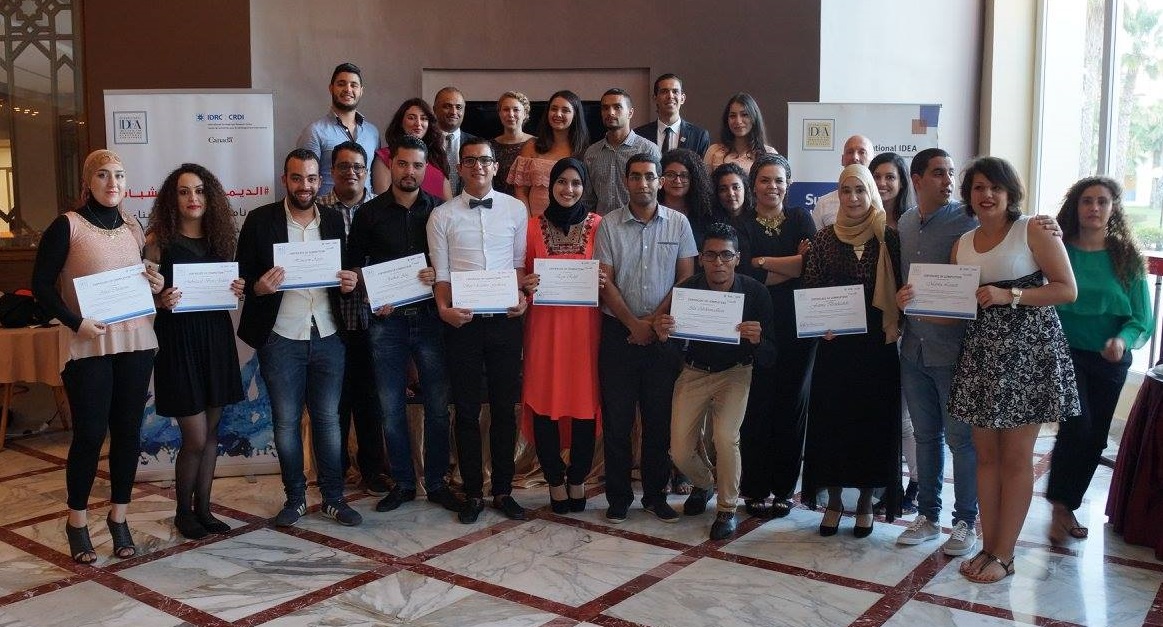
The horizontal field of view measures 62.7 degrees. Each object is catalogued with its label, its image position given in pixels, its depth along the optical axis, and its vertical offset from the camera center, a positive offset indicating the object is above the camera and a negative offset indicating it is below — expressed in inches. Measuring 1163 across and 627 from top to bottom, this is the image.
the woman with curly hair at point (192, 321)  150.5 -13.1
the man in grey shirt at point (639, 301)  160.1 -10.2
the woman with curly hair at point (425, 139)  191.9 +20.6
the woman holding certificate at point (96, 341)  140.3 -15.3
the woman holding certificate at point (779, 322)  161.8 -13.8
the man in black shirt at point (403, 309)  162.6 -12.0
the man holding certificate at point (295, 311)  155.9 -11.9
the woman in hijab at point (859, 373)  150.6 -21.2
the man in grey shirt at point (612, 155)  188.1 +16.8
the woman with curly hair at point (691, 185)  167.3 +9.7
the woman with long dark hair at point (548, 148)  187.6 +18.5
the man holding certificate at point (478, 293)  159.0 -8.8
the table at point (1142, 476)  153.9 -38.8
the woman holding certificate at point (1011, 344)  132.7 -14.4
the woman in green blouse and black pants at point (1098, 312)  150.8 -11.3
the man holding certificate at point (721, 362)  153.1 -20.0
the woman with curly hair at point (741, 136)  192.7 +21.4
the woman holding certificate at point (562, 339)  163.5 -17.1
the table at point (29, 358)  229.5 -29.0
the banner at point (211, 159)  201.2 +17.1
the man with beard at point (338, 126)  199.0 +23.9
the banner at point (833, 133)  236.2 +26.7
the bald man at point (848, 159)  190.1 +16.3
